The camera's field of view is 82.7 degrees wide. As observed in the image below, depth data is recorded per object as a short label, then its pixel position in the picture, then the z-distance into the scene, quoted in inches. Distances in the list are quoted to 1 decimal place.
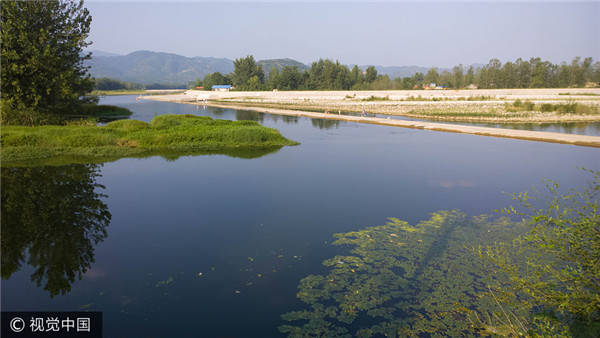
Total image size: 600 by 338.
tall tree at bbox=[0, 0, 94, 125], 1119.6
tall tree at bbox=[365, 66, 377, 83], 5045.8
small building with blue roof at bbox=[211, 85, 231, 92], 5540.4
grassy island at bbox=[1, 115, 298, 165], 934.5
